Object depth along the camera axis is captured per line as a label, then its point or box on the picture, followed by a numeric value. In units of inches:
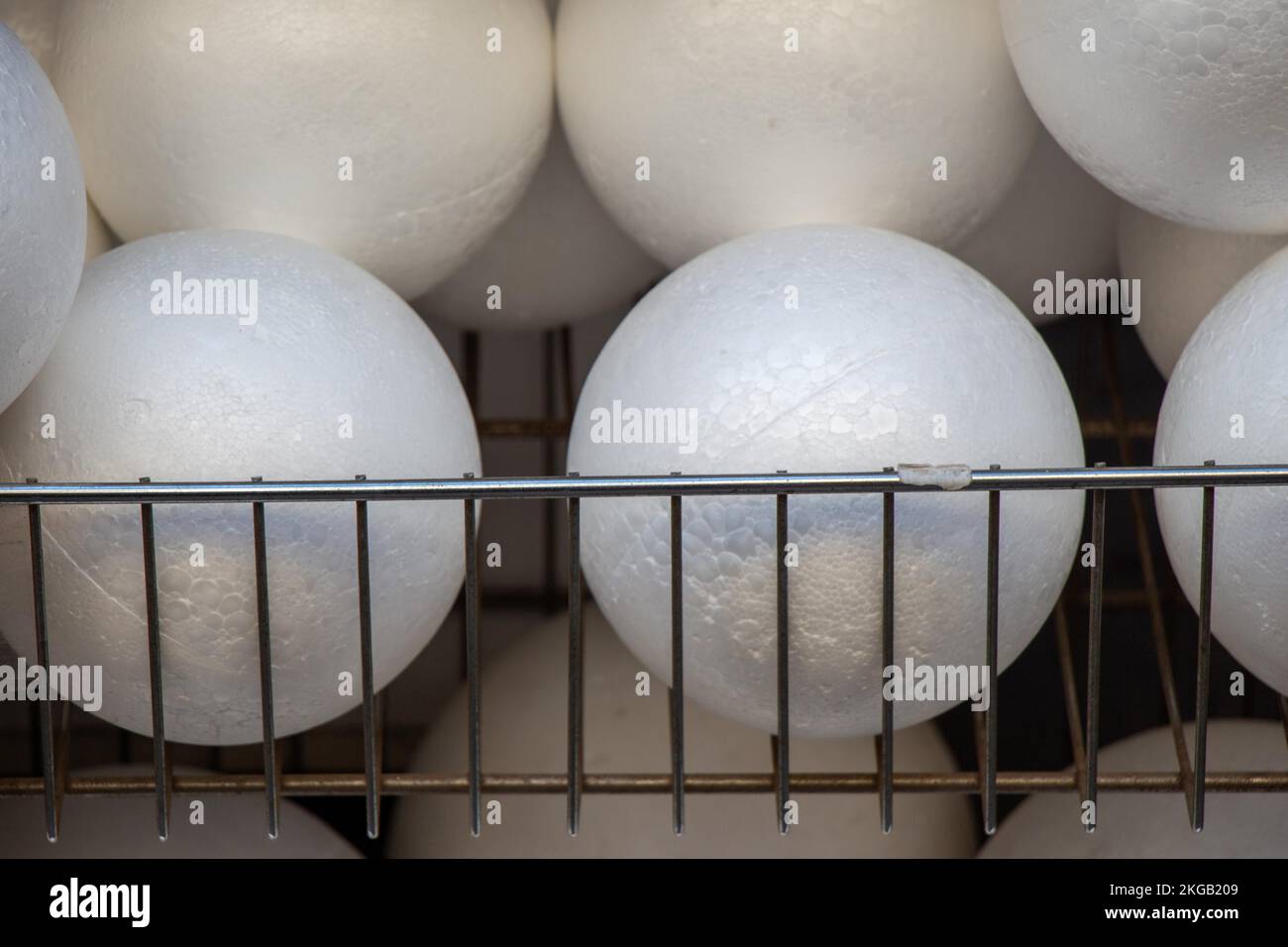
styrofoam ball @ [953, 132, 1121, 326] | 24.4
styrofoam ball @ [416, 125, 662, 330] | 25.2
